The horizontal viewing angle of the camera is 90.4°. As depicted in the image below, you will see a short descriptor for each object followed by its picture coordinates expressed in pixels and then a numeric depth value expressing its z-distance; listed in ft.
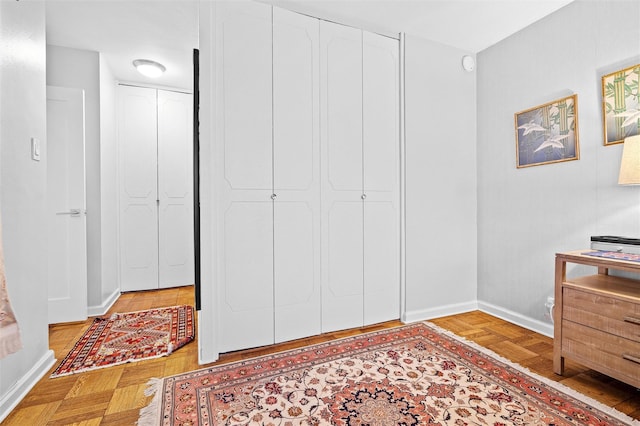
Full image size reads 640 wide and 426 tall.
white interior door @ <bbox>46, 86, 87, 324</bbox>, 9.60
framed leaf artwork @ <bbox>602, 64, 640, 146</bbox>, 6.70
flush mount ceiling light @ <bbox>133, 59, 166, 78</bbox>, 11.07
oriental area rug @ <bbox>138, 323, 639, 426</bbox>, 5.07
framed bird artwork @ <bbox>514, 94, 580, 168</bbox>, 7.93
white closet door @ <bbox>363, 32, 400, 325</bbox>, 9.08
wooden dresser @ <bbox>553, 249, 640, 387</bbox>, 5.35
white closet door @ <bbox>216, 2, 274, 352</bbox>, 7.36
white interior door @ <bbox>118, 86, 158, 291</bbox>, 12.86
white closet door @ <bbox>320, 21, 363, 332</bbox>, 8.51
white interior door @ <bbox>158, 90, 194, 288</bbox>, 13.50
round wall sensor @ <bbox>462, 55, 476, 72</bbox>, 10.28
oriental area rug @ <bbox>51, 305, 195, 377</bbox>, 7.08
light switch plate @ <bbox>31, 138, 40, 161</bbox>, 6.42
